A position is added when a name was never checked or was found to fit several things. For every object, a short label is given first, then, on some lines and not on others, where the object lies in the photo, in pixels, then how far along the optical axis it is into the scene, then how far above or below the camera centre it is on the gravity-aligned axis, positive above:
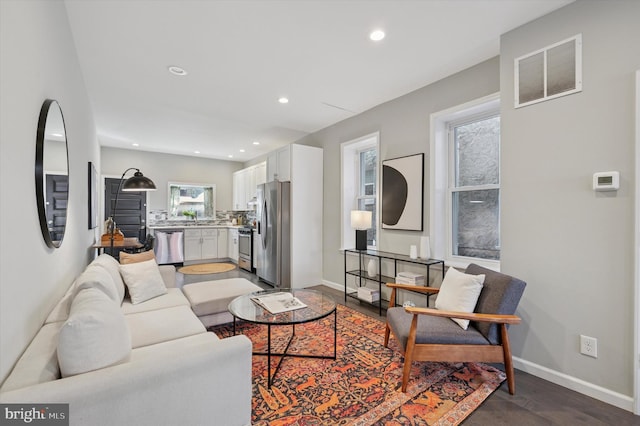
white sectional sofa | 1.08 -0.68
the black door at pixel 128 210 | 6.50 +0.01
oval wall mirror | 1.47 +0.22
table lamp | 3.77 -0.18
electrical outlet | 1.95 -0.94
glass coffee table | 2.14 -0.83
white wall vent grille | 2.05 +1.05
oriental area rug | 1.77 -1.27
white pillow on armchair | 2.18 -0.66
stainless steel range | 6.09 -0.82
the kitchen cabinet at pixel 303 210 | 4.70 +0.01
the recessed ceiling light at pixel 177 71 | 2.97 +1.48
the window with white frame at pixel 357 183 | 4.41 +0.44
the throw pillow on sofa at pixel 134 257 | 3.04 -0.51
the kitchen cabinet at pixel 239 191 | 7.38 +0.52
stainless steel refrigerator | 4.71 -0.41
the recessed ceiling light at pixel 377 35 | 2.37 +1.48
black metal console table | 3.16 -0.67
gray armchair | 2.00 -0.91
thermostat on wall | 1.85 +0.19
